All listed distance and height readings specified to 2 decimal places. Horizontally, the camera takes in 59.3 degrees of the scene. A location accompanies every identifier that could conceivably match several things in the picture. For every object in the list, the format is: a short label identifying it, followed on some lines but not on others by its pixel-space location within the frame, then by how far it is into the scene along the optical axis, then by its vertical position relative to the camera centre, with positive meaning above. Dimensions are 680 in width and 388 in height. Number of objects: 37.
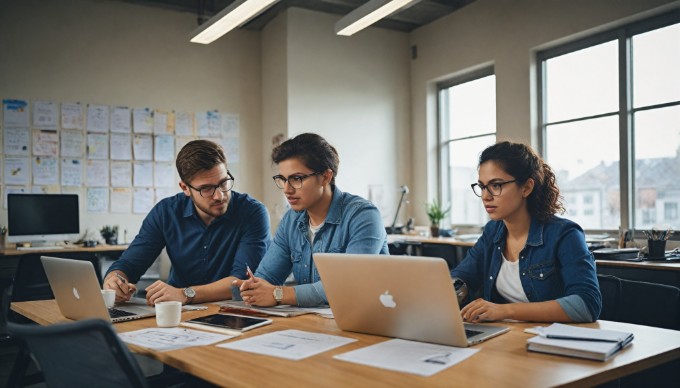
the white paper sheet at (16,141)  4.96 +0.51
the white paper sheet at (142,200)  5.45 +0.00
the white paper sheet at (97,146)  5.29 +0.49
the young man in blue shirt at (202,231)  2.31 -0.13
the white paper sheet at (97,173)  5.27 +0.25
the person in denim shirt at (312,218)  2.10 -0.07
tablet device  1.56 -0.33
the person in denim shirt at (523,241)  1.77 -0.14
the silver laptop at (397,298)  1.29 -0.23
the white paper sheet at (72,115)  5.18 +0.75
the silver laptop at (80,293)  1.63 -0.27
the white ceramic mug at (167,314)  1.61 -0.31
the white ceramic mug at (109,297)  1.86 -0.30
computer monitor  4.64 -0.14
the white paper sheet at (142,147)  5.47 +0.49
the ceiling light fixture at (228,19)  4.23 +1.38
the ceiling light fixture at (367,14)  4.26 +1.38
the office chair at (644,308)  1.65 -0.33
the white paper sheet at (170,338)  1.40 -0.34
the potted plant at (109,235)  5.04 -0.29
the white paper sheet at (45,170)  5.05 +0.26
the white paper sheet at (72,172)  5.16 +0.25
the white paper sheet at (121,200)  5.37 +0.01
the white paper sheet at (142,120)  5.47 +0.74
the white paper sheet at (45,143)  5.06 +0.50
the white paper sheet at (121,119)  5.39 +0.74
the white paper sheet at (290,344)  1.30 -0.33
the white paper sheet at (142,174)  5.46 +0.24
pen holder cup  3.54 -0.31
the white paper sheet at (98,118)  5.29 +0.74
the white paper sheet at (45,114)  5.07 +0.74
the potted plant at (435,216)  5.36 -0.16
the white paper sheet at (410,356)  1.16 -0.33
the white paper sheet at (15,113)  4.96 +0.73
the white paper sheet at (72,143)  5.17 +0.51
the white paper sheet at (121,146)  5.39 +0.49
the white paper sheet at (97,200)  5.27 +0.01
